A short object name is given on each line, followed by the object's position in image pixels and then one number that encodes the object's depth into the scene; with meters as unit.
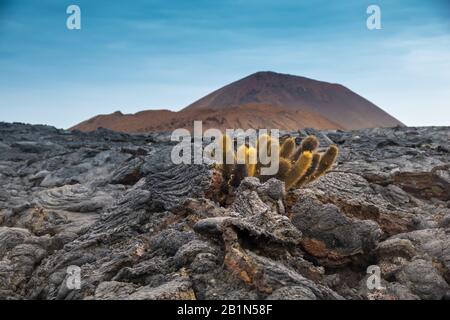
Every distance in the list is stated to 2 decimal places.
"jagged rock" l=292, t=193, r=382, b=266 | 5.21
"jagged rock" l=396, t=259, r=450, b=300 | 4.56
